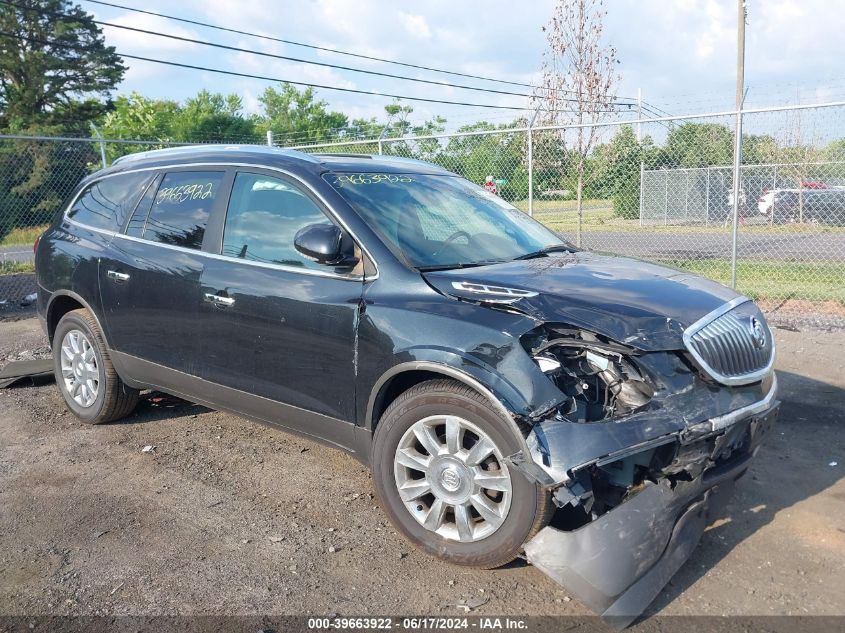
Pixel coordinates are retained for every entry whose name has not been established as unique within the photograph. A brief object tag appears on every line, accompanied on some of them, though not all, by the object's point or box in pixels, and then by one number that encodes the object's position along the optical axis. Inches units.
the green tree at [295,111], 2287.2
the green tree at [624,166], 465.7
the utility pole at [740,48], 461.1
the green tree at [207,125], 1995.3
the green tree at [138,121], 1943.9
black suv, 113.7
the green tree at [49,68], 1540.4
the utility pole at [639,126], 395.4
